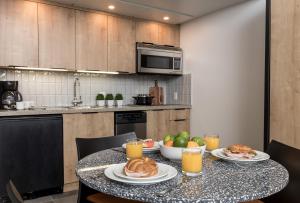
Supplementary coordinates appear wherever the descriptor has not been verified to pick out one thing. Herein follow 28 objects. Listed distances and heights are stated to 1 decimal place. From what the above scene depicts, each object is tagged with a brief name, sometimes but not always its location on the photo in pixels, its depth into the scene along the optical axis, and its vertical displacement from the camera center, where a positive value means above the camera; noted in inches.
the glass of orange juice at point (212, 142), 62.6 -10.8
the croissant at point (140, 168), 41.2 -11.4
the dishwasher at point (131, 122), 138.4 -14.5
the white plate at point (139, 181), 39.3 -12.4
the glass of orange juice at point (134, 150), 54.4 -11.0
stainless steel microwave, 157.6 +21.3
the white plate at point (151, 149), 61.6 -12.3
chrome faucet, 148.9 +0.7
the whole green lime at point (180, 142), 51.8 -9.0
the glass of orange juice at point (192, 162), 44.6 -11.0
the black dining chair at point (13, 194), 30.3 -11.5
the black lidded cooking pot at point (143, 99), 163.2 -2.7
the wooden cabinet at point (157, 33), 160.7 +38.0
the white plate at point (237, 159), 51.9 -12.2
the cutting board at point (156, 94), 174.4 +0.4
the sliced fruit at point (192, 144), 51.0 -9.3
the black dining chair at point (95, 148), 55.2 -13.7
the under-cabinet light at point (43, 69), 127.9 +12.2
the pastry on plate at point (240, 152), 54.1 -11.7
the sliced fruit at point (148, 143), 63.4 -11.5
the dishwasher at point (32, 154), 107.9 -24.5
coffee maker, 121.2 -0.4
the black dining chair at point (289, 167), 54.4 -15.0
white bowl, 50.8 -10.8
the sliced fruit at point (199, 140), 54.2 -9.1
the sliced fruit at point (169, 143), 53.9 -9.7
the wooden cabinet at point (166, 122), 150.9 -15.8
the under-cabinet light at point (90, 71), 145.0 +12.5
